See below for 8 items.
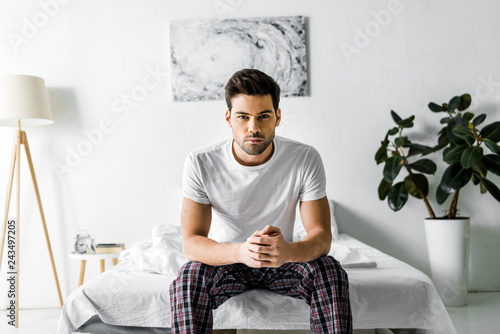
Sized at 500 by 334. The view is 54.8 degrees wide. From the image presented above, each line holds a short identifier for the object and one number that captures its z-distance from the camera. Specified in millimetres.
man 1563
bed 1821
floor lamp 3006
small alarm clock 3078
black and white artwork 3383
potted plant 2923
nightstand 2994
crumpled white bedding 2152
